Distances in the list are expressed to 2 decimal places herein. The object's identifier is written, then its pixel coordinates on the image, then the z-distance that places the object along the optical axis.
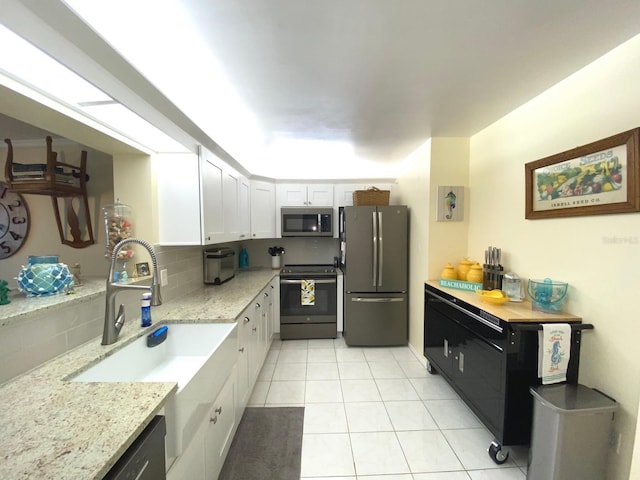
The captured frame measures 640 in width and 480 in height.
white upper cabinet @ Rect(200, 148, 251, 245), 2.02
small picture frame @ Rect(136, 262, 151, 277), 1.87
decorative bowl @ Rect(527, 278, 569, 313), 1.61
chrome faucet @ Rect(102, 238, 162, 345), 1.29
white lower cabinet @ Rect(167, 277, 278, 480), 1.18
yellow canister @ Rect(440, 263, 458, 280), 2.50
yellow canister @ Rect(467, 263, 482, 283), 2.30
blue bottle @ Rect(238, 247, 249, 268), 3.93
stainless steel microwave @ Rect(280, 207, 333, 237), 3.69
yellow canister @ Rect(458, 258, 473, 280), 2.43
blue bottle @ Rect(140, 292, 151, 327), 1.53
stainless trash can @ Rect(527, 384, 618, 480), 1.29
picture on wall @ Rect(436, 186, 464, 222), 2.63
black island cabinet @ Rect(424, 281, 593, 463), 1.53
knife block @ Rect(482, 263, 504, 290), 2.11
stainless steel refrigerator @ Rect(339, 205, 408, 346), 3.16
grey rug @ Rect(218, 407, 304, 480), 1.58
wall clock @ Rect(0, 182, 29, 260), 2.10
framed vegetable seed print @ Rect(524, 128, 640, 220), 1.29
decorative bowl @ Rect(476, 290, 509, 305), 1.80
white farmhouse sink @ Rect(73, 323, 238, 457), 1.05
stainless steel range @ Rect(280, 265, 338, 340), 3.41
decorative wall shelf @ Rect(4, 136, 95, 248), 1.68
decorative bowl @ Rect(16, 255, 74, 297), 1.32
